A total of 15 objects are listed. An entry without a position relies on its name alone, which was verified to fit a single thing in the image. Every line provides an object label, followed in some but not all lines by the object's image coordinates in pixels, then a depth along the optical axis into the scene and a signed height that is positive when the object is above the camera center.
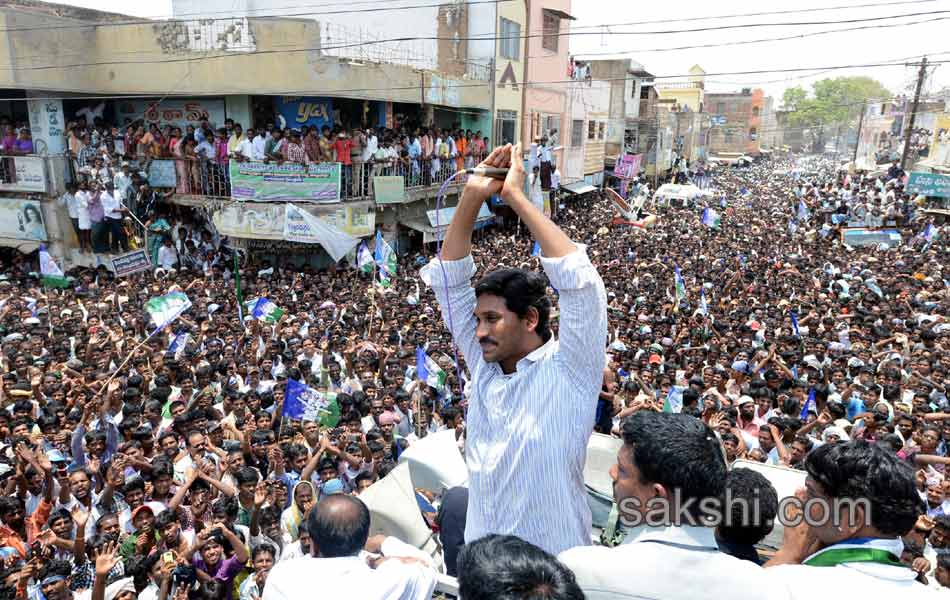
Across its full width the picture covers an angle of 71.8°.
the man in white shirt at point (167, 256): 14.42 -2.65
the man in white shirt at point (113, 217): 14.16 -1.85
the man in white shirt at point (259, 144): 13.79 -0.21
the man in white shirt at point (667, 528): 1.45 -0.88
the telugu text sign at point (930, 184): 21.77 -1.21
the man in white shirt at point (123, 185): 14.31 -1.15
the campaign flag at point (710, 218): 20.08 -2.26
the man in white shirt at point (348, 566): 1.97 -1.31
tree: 87.62 +5.78
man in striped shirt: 1.75 -0.68
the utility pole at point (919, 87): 27.81 +2.49
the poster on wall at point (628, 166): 25.44 -0.95
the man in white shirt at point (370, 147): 14.81 -0.25
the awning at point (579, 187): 26.61 -1.91
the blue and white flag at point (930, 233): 17.72 -2.25
